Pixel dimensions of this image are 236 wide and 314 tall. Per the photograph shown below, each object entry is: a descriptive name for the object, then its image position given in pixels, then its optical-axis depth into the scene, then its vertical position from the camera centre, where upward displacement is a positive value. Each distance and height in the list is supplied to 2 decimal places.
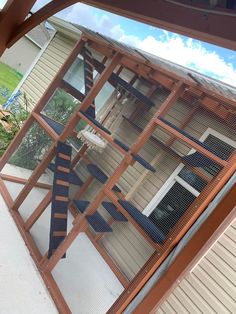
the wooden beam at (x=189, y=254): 1.83 -0.51
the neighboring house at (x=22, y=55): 15.16 +0.12
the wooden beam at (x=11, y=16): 1.41 +0.18
